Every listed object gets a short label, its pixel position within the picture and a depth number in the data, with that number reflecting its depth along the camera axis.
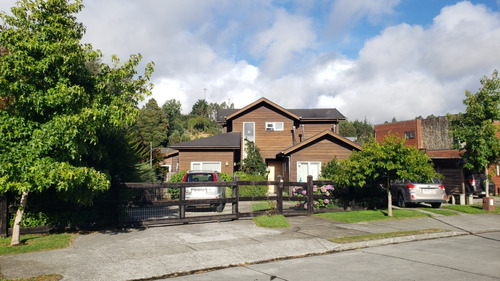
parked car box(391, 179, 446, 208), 17.64
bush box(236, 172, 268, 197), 22.79
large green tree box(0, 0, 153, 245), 8.30
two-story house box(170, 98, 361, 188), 26.00
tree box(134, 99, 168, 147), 69.69
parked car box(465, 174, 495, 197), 23.02
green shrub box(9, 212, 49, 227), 9.93
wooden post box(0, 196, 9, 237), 9.63
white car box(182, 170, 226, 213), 14.61
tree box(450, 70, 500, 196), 18.38
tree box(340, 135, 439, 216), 13.98
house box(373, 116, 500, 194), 42.53
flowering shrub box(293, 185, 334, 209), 15.40
